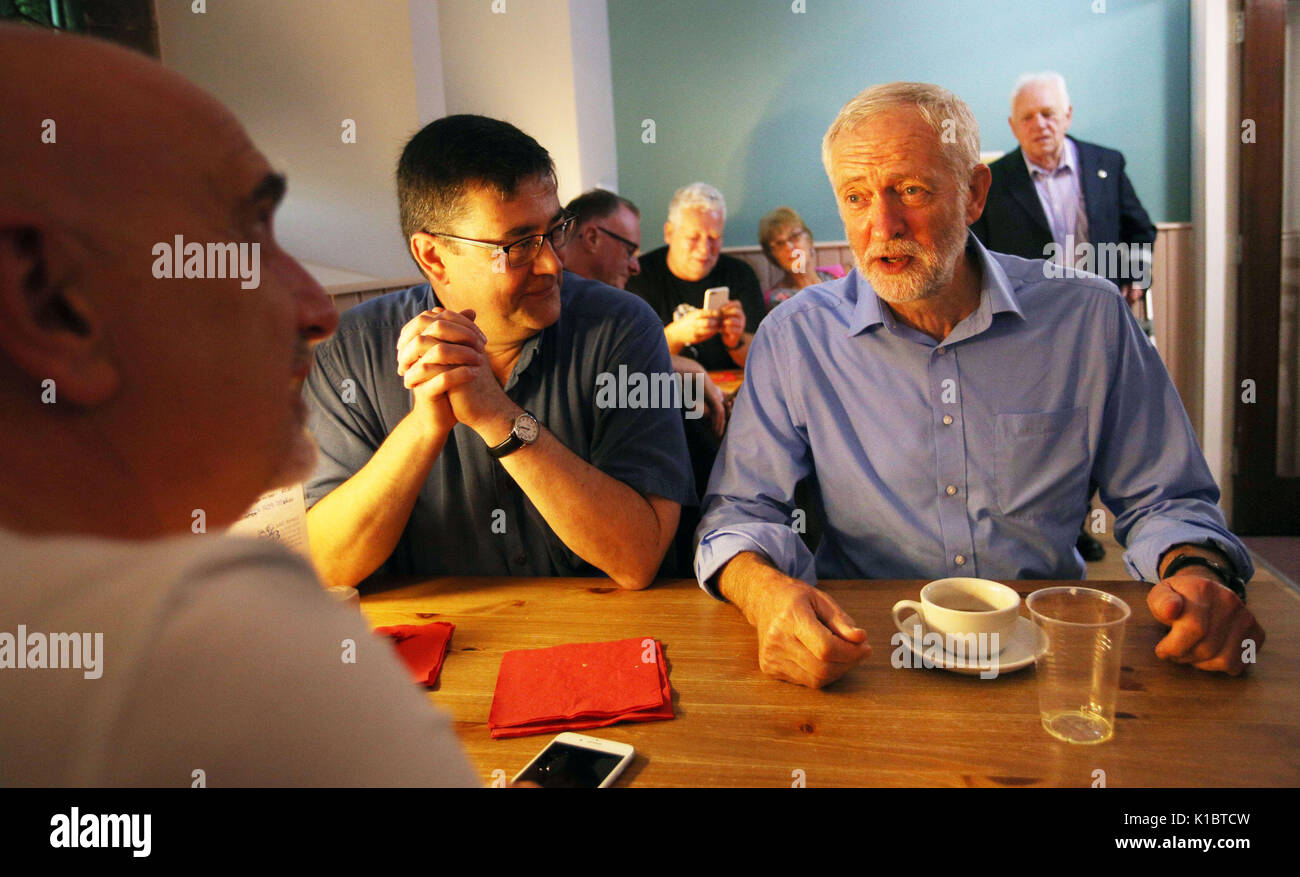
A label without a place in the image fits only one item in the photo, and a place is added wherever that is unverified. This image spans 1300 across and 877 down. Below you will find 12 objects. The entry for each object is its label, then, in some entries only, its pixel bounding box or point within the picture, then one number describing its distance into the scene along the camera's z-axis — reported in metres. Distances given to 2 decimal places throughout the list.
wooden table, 0.84
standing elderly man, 4.05
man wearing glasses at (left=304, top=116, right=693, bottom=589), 1.43
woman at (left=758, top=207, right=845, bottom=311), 4.76
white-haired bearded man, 1.55
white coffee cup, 1.02
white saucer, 1.01
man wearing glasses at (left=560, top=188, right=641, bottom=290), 3.31
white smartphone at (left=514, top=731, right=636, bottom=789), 0.85
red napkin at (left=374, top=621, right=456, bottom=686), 1.10
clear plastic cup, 0.89
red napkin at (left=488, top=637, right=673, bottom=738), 0.97
